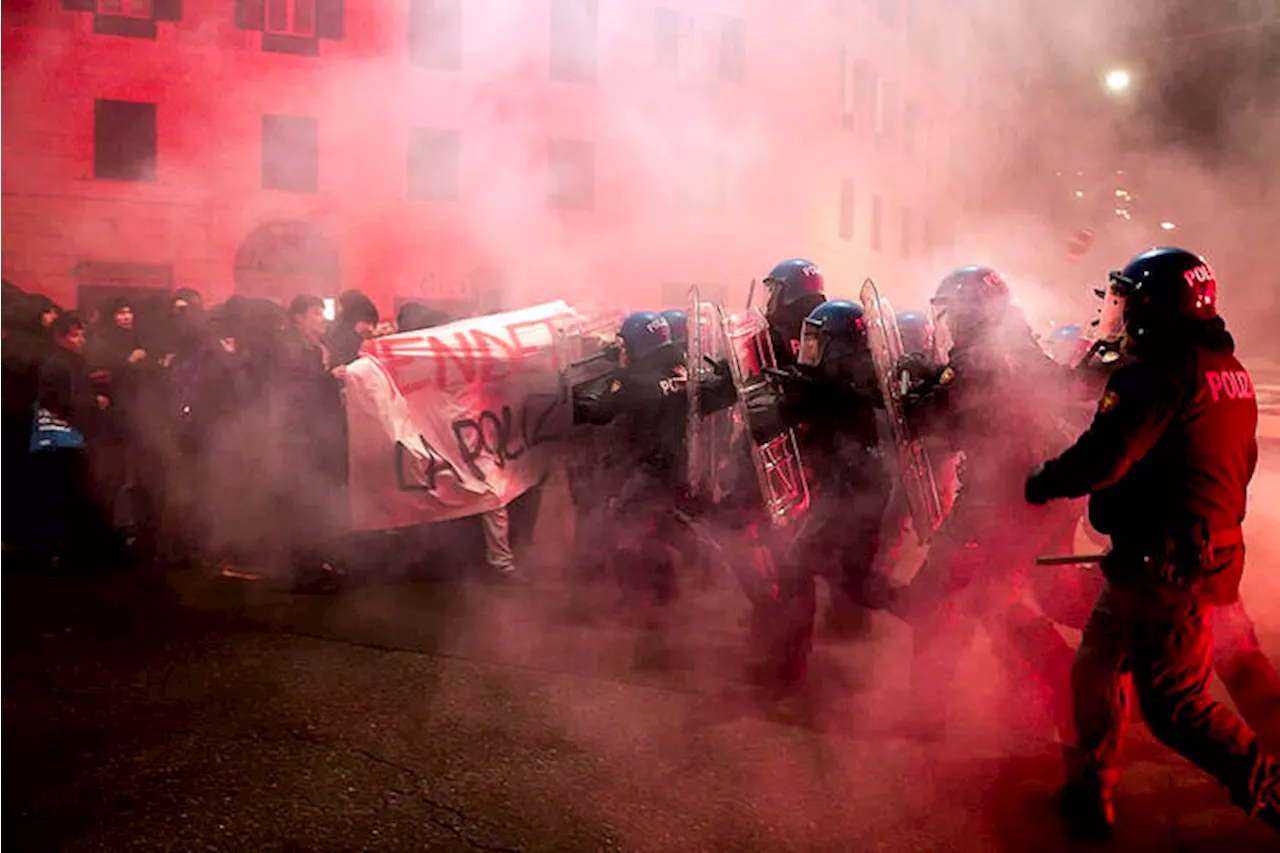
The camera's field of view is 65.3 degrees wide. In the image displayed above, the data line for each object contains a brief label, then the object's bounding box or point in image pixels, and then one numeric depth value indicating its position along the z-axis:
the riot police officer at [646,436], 3.98
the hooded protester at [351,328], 5.68
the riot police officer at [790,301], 4.26
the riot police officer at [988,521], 3.08
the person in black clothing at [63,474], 5.01
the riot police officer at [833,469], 3.39
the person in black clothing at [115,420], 5.23
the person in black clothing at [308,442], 4.89
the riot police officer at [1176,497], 2.26
